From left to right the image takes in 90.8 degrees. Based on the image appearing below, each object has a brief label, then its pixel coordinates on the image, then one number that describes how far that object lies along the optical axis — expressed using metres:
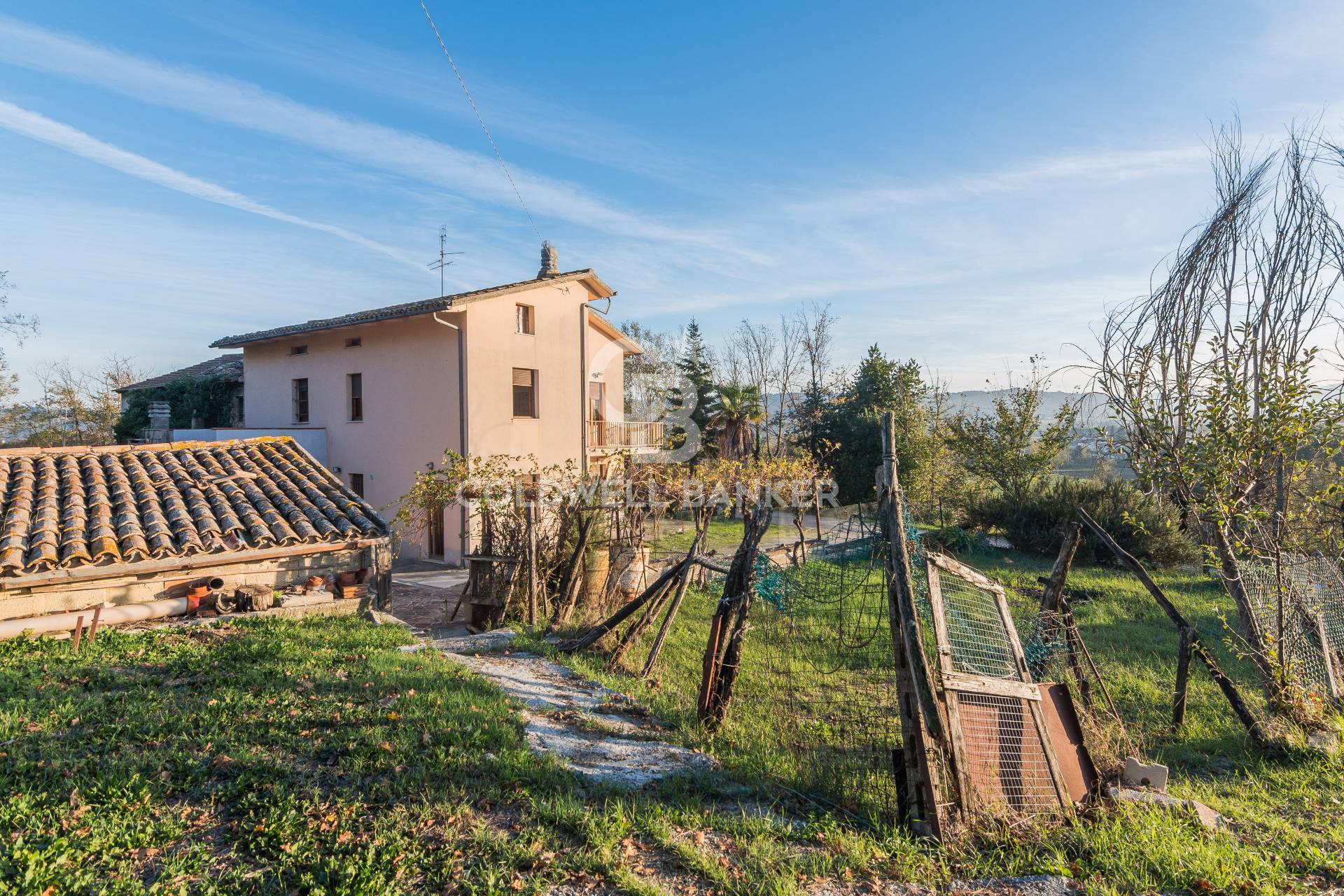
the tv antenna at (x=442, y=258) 18.92
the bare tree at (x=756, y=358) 33.41
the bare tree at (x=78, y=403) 21.16
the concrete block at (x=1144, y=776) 4.15
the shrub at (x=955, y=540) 15.97
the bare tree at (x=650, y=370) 35.97
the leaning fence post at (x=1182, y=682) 5.23
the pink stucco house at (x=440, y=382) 15.37
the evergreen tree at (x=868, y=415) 22.69
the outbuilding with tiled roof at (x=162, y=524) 6.70
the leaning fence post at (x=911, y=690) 3.46
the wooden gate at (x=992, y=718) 3.62
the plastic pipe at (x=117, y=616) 6.27
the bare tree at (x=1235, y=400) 5.35
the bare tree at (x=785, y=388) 29.72
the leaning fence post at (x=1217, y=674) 5.09
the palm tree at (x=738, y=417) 24.23
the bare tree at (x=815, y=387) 25.91
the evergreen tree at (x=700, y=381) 29.80
